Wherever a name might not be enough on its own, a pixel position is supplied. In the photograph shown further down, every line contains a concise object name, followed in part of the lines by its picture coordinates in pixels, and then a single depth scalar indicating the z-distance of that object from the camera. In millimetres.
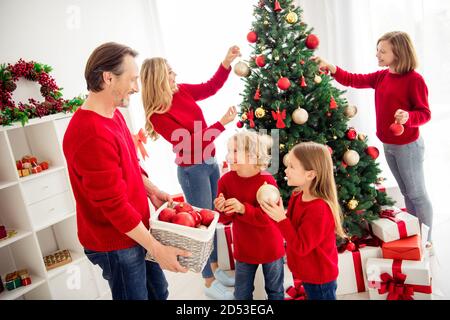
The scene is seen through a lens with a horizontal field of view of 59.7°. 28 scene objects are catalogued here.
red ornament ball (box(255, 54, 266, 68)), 2369
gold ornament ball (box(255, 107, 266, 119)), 2388
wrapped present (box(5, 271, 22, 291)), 2465
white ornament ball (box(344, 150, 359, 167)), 2318
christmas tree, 2354
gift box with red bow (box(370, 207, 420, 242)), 2371
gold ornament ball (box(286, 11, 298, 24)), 2307
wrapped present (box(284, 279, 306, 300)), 2322
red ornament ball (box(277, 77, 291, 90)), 2264
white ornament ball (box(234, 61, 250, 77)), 2424
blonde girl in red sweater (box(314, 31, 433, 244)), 2295
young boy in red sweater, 1878
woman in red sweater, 2277
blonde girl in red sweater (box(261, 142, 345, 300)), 1674
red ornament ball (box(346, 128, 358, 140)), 2391
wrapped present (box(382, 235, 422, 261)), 2291
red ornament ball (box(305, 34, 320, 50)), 2363
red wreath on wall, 2395
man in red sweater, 1391
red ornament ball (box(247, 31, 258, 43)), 2398
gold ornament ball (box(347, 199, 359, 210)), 2377
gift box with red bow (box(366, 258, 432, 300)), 2205
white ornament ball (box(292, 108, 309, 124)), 2283
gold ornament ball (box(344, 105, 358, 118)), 2389
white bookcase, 2459
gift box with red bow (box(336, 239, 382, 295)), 2404
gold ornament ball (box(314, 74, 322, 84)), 2383
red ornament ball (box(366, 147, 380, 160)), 2416
